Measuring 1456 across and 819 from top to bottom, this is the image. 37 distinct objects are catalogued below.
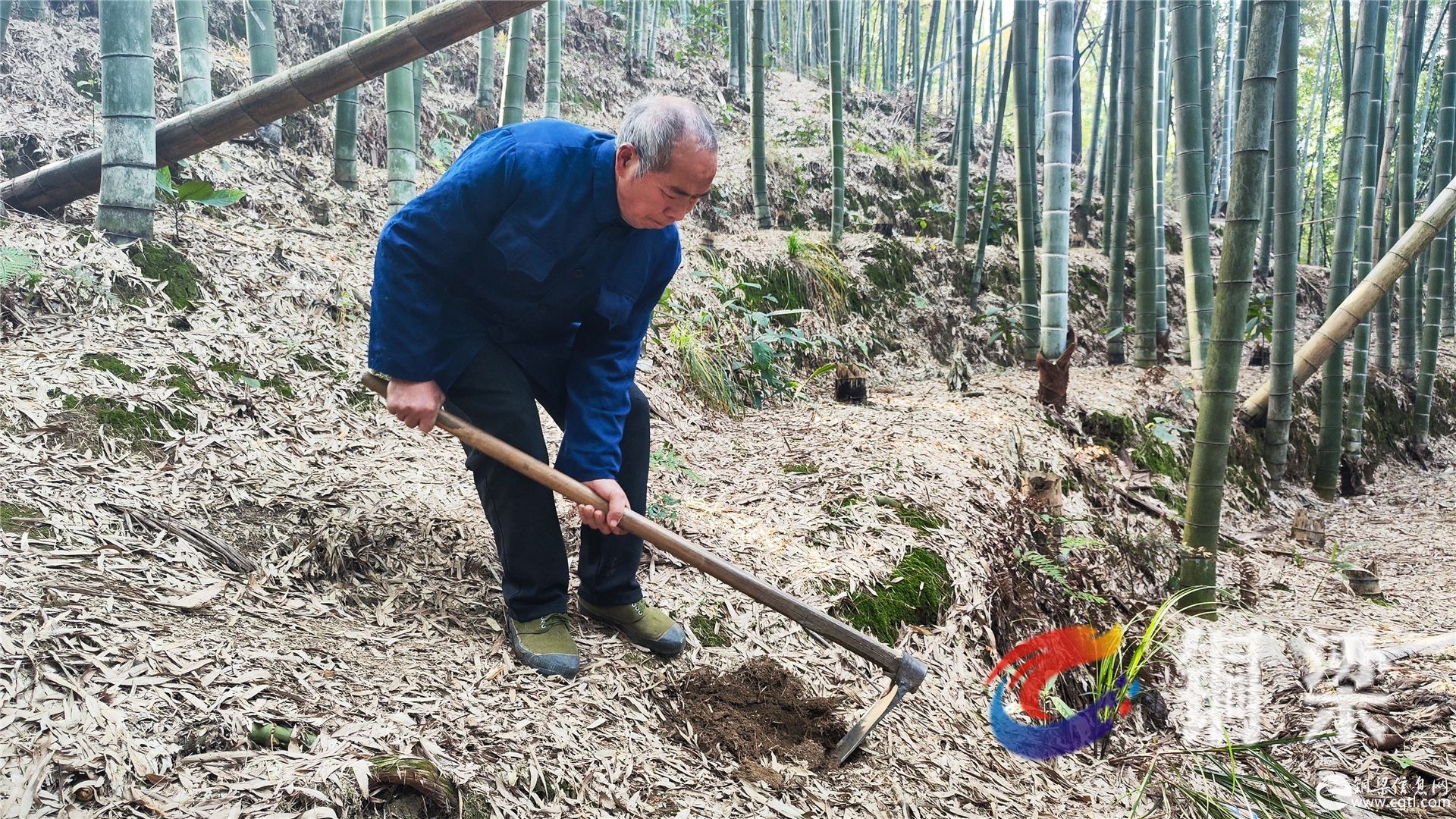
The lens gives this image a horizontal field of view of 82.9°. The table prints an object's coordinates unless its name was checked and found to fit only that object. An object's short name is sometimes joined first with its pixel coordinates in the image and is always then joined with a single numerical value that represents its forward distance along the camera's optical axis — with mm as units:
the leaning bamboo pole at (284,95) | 2703
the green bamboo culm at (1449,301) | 7489
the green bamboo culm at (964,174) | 7461
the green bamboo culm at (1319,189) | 12812
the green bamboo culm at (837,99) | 6539
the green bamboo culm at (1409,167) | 6445
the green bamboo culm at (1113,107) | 7762
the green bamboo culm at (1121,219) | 6902
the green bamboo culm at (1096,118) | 10004
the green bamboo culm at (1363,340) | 6305
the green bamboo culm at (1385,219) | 6648
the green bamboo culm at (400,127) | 3947
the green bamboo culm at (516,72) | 4543
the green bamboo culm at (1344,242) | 5664
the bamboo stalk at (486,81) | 6785
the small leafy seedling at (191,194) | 3012
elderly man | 1909
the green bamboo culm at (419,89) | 5859
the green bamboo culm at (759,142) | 6410
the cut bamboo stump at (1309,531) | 4761
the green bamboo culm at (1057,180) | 4625
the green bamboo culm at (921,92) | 10852
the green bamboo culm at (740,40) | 9344
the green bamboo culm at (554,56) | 6039
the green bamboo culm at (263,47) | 4691
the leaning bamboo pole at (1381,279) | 4707
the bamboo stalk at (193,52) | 4219
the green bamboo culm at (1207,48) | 5051
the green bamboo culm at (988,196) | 6934
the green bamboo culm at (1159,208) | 6551
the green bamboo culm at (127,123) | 2752
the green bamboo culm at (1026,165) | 5609
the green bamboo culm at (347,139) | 4602
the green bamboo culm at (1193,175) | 4055
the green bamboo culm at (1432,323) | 6926
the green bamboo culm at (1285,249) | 4738
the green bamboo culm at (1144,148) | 5316
